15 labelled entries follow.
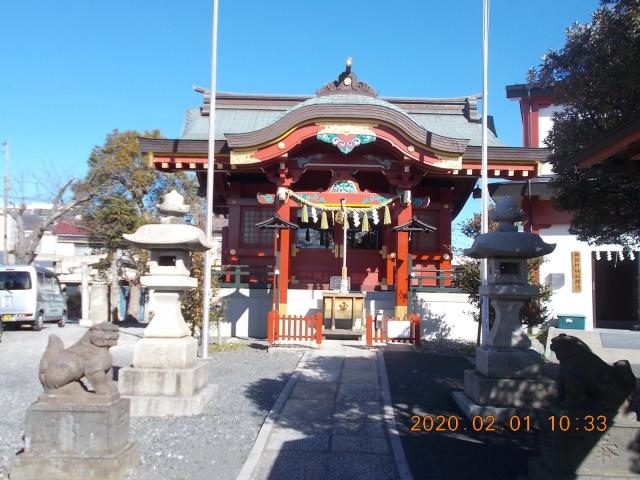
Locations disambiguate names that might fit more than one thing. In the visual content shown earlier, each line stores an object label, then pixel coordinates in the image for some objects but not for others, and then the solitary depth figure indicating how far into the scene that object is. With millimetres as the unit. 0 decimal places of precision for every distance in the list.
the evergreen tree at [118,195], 19203
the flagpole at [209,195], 9313
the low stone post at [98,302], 19125
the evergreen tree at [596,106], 5922
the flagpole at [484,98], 10523
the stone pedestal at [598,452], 3883
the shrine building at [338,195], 12562
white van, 15844
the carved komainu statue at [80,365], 4266
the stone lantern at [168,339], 6379
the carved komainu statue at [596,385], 3889
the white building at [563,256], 14547
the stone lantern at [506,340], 6121
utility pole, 23509
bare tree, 20625
